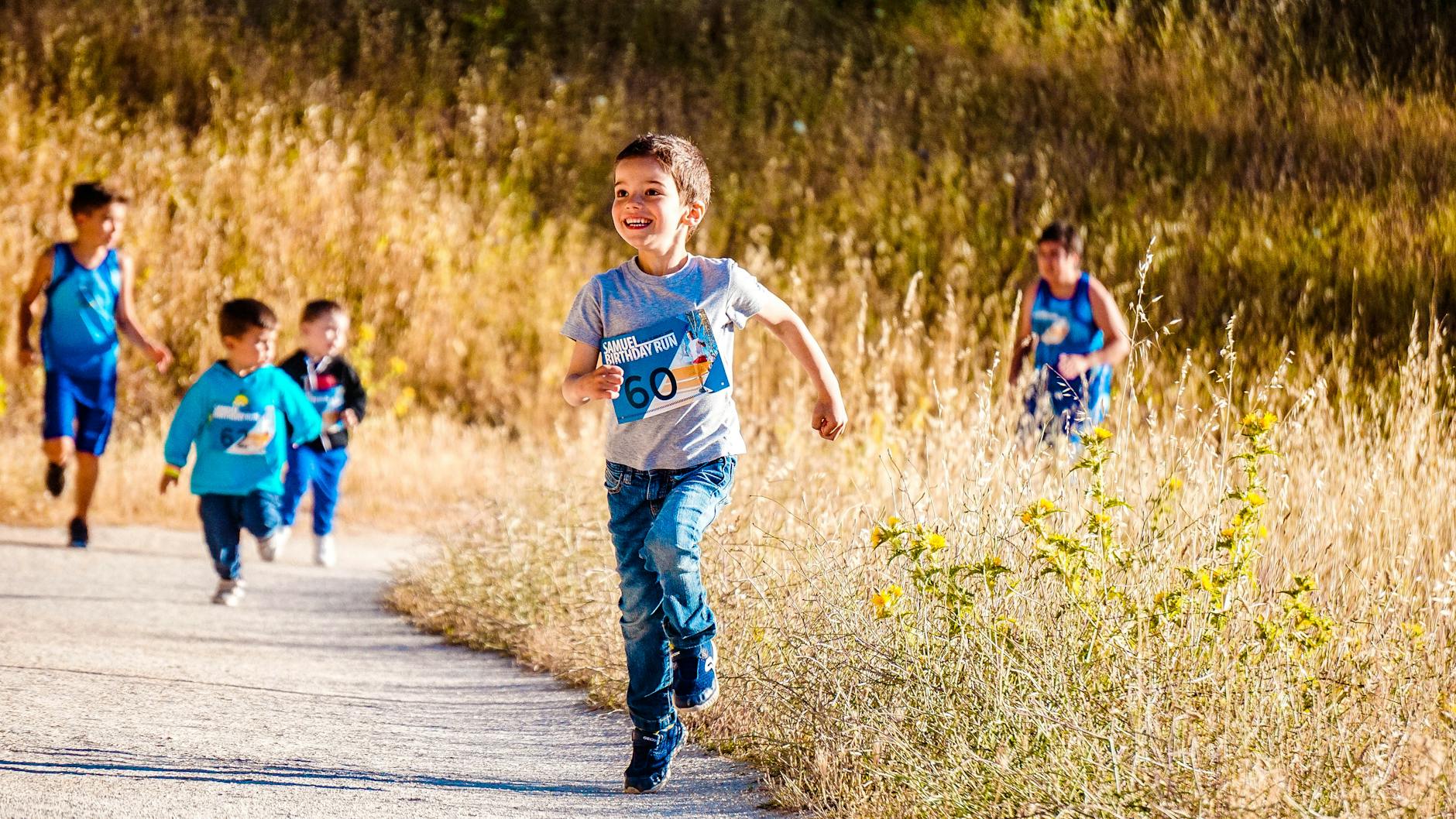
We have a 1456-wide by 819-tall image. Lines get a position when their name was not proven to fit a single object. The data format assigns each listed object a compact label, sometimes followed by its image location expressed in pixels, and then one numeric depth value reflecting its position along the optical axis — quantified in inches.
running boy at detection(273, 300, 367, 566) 701.3
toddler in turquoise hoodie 602.2
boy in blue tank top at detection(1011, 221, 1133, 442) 650.8
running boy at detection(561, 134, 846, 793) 350.3
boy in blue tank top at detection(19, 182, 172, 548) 697.0
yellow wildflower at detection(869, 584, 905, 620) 318.7
